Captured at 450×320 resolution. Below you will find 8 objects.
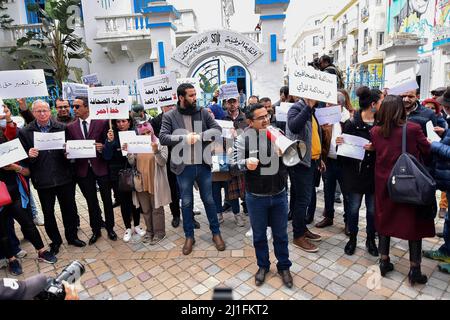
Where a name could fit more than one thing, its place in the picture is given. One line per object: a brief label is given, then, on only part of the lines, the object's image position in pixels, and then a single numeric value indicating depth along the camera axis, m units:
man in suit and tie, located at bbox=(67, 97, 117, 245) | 4.45
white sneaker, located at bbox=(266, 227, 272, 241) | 4.61
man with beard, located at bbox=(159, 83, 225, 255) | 4.03
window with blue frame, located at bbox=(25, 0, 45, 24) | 14.55
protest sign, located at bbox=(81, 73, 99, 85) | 7.51
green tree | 11.50
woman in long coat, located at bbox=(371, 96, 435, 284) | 3.12
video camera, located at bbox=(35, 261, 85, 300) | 1.93
